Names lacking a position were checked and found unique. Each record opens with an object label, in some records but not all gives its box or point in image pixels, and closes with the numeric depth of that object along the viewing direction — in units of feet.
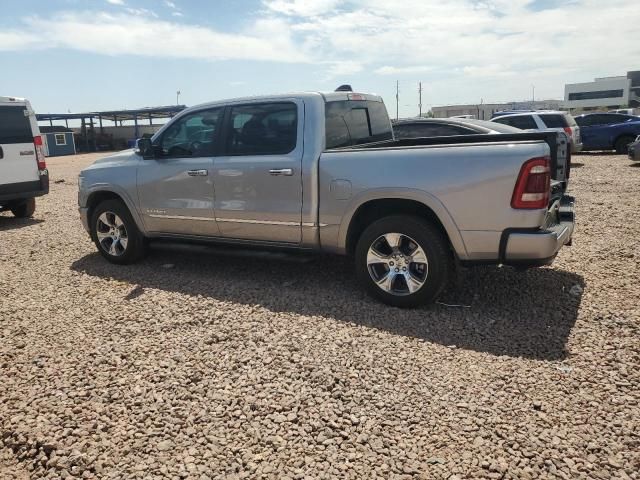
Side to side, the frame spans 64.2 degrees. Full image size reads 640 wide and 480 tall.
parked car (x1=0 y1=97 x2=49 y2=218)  30.32
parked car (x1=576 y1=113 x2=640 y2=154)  59.31
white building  312.09
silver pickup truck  13.16
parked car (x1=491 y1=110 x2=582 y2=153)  50.67
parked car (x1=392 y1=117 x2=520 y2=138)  32.37
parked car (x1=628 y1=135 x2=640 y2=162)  47.26
